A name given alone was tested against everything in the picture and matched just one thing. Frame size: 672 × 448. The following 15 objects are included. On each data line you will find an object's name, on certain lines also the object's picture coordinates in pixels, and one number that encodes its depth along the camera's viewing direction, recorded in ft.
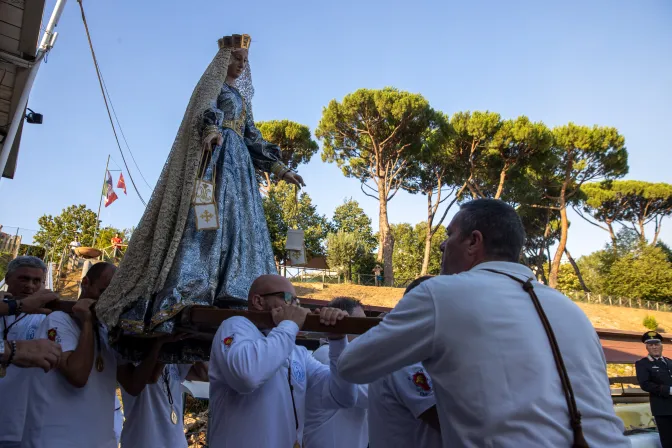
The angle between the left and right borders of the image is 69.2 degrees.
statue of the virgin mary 8.23
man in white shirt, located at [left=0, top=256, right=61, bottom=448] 6.80
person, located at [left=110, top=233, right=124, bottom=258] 62.60
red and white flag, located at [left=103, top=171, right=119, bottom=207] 67.27
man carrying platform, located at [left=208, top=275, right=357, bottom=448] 6.71
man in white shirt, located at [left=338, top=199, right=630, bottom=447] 4.50
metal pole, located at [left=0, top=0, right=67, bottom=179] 16.62
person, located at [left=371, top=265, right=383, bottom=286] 85.88
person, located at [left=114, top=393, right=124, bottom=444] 13.73
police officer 20.56
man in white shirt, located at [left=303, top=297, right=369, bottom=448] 10.25
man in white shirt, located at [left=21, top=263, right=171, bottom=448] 8.05
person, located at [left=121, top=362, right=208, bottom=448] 10.41
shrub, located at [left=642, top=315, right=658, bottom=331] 68.90
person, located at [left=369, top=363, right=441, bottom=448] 6.36
